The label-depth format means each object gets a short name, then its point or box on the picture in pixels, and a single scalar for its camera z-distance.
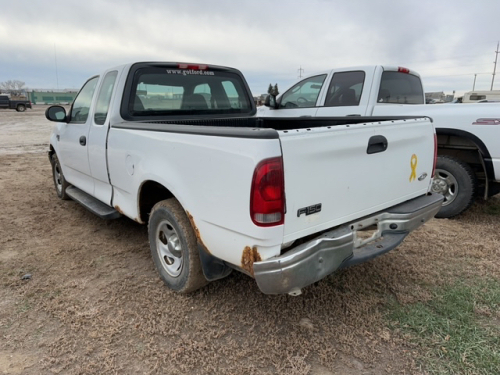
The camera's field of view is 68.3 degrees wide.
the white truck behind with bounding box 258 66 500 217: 4.44
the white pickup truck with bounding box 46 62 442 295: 2.10
